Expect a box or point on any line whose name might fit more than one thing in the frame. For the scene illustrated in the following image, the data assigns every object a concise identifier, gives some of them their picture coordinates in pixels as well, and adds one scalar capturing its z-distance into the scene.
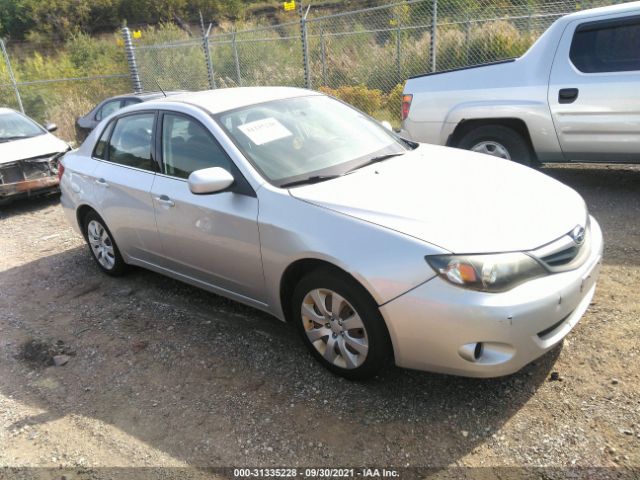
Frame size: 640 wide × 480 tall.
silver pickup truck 5.17
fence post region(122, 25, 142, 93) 13.52
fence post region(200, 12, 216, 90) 11.91
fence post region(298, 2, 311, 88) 9.70
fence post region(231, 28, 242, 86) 12.47
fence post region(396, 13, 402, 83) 11.11
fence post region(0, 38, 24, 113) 14.39
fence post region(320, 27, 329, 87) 12.11
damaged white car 7.54
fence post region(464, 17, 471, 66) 10.68
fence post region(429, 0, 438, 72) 8.49
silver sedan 2.57
